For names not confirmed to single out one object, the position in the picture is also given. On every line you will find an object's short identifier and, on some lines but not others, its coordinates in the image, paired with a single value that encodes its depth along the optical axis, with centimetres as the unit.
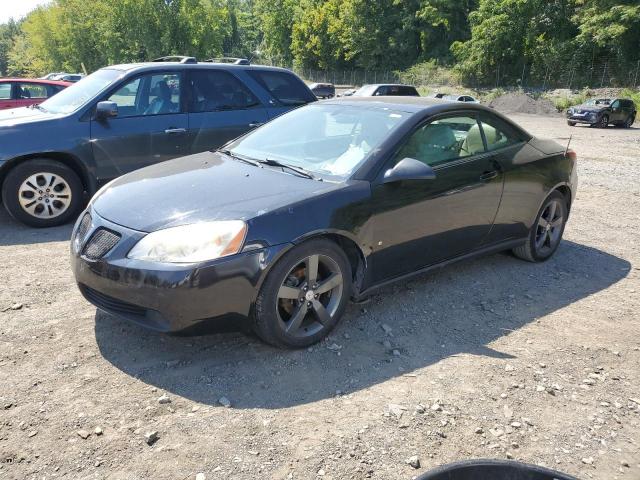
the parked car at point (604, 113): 2595
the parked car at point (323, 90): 3269
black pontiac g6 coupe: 312
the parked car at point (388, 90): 2016
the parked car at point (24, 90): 1170
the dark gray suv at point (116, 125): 581
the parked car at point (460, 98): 2173
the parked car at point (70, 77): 3222
